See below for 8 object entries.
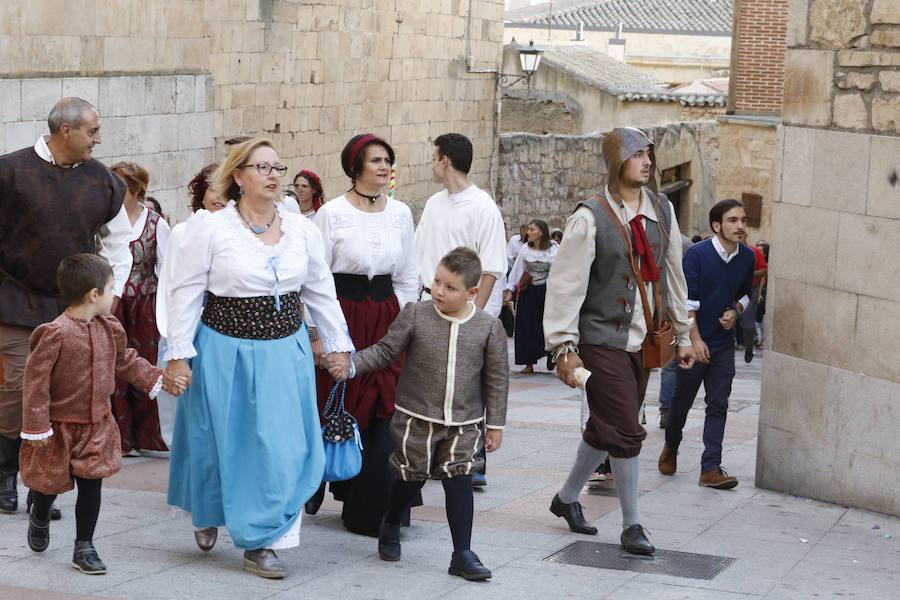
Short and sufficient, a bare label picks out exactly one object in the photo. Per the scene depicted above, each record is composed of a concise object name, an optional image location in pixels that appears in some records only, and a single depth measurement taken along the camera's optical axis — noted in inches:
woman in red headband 262.8
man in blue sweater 325.7
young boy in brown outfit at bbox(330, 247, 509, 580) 235.6
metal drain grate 246.1
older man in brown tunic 260.1
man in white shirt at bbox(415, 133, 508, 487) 307.7
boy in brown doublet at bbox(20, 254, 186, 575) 223.1
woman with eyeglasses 227.9
